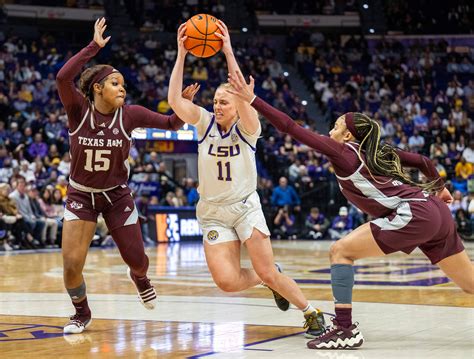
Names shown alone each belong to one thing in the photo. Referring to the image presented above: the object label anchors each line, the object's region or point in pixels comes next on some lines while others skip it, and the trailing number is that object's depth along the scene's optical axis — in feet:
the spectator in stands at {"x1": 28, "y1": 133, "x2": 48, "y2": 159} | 70.64
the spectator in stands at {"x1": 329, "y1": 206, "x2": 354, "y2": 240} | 76.54
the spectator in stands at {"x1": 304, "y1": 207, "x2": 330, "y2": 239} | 77.41
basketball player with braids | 21.18
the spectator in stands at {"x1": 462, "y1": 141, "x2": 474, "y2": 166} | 82.79
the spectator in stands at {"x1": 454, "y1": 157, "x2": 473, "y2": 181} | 78.94
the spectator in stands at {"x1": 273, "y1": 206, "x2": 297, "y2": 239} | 77.36
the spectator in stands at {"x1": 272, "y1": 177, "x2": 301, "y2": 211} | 77.10
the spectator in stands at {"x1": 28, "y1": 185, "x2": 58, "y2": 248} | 60.13
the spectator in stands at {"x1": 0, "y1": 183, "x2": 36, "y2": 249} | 57.57
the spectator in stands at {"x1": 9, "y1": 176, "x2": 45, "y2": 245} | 59.16
